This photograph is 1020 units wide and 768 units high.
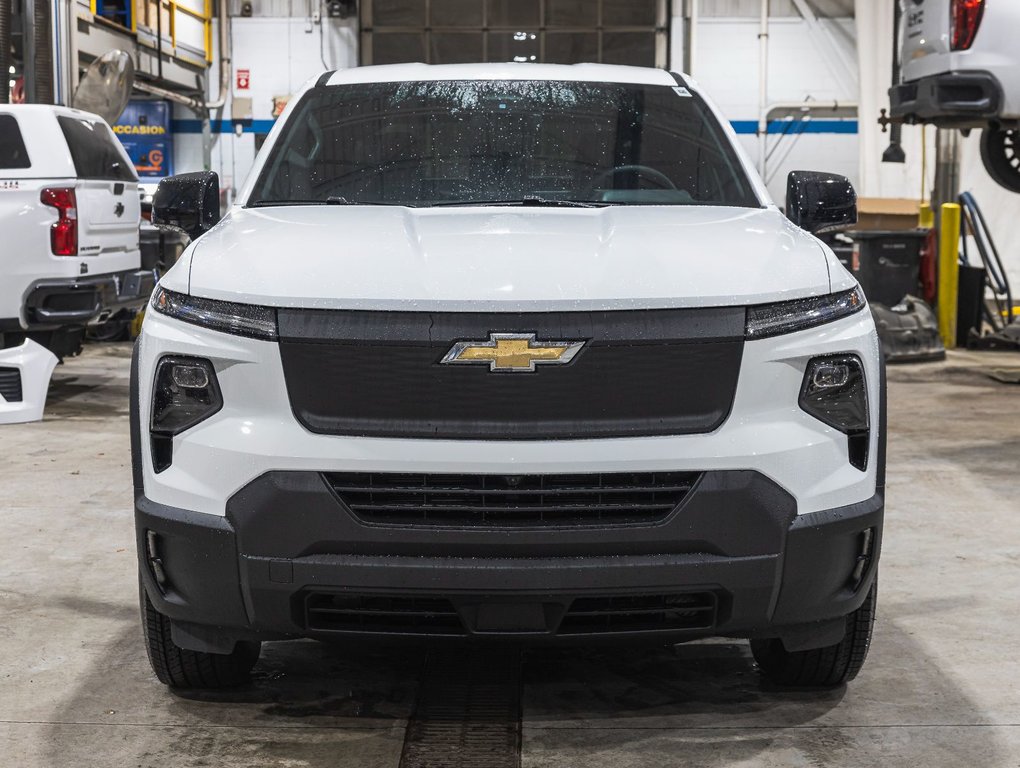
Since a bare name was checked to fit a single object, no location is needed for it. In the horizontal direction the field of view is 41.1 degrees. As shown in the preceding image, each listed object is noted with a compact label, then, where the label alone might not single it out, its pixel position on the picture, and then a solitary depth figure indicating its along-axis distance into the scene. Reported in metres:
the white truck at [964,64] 9.23
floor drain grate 2.97
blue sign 22.53
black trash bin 12.55
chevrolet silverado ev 2.68
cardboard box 13.57
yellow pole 13.06
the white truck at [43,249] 8.39
